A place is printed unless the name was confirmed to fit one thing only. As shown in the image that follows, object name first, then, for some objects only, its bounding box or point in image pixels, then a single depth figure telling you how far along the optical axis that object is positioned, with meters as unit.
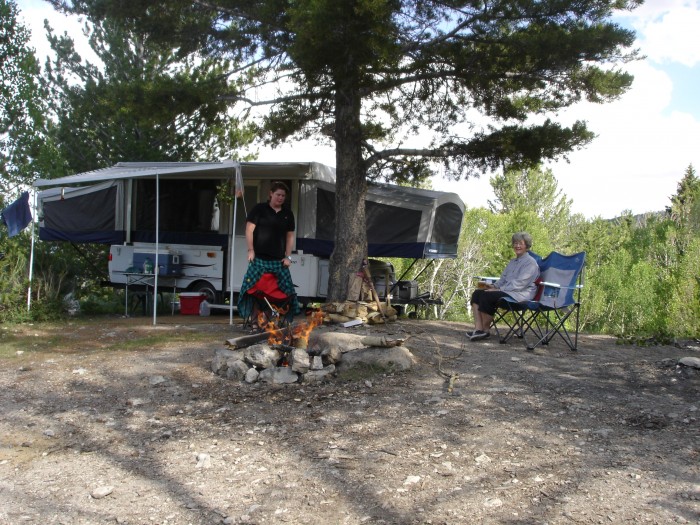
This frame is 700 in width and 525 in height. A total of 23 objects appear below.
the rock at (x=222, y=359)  5.53
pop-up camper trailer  9.91
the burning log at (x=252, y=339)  5.89
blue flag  10.37
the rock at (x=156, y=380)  5.30
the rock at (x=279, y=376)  5.28
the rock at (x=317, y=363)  5.38
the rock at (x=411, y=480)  3.36
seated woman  6.97
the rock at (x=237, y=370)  5.39
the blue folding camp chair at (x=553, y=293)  6.74
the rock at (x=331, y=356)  5.48
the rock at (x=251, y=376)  5.31
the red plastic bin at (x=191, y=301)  10.88
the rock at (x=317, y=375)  5.27
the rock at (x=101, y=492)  3.33
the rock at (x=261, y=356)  5.48
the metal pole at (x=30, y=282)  9.78
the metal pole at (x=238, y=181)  8.38
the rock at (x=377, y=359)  5.43
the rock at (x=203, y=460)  3.72
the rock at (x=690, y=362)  5.33
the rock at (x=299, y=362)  5.34
